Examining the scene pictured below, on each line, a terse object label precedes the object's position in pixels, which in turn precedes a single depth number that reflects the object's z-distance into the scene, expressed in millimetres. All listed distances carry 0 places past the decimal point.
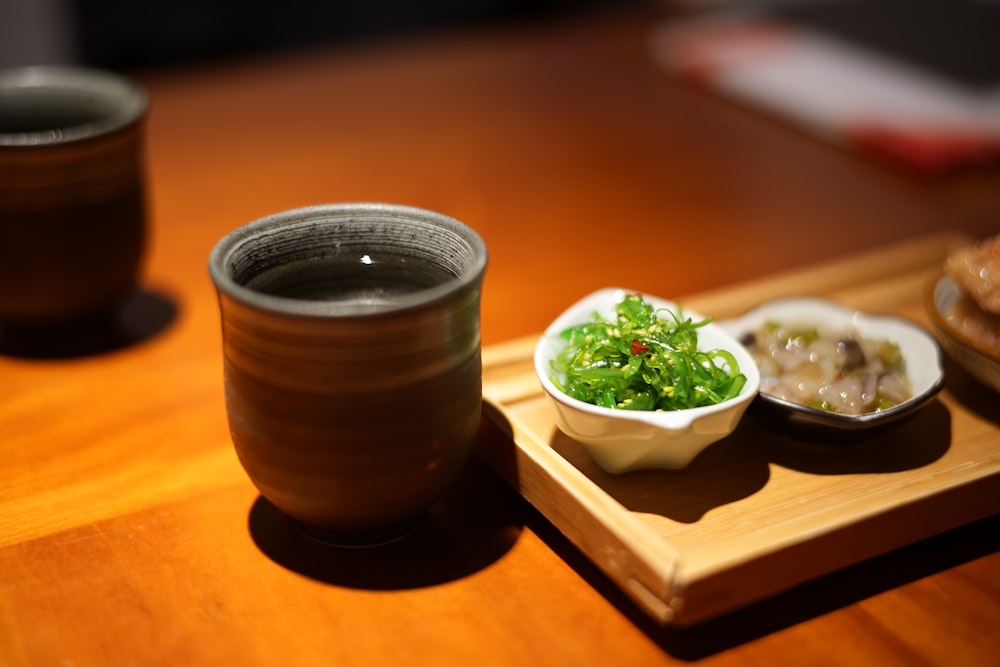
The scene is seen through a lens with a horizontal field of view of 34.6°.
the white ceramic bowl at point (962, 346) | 532
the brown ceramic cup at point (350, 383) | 452
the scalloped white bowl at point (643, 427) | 480
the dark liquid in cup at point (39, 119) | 647
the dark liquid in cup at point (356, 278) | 509
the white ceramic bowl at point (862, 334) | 507
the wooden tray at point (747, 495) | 458
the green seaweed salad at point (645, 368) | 497
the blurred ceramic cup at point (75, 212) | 587
